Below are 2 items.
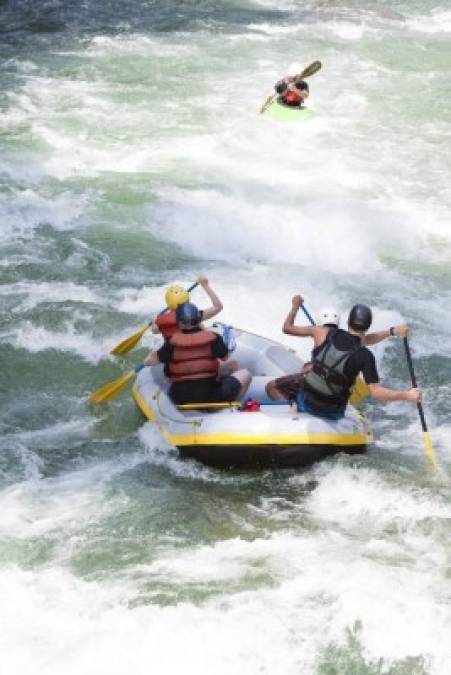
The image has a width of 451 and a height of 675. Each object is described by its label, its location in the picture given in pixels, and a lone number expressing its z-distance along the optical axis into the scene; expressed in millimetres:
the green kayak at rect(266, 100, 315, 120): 26922
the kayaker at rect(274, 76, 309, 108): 26687
